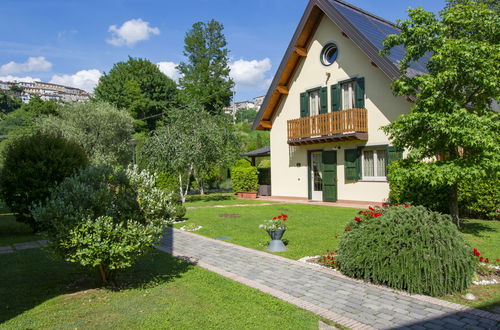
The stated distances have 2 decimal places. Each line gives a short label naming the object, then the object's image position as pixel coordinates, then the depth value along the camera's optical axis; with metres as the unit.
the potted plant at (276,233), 7.71
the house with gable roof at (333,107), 15.06
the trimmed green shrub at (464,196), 10.88
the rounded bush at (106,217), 4.80
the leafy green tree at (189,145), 18.31
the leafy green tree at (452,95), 8.14
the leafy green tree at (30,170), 10.34
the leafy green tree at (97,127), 28.33
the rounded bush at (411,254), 4.91
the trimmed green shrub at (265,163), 27.93
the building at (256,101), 155.12
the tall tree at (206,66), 46.84
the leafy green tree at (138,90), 43.47
